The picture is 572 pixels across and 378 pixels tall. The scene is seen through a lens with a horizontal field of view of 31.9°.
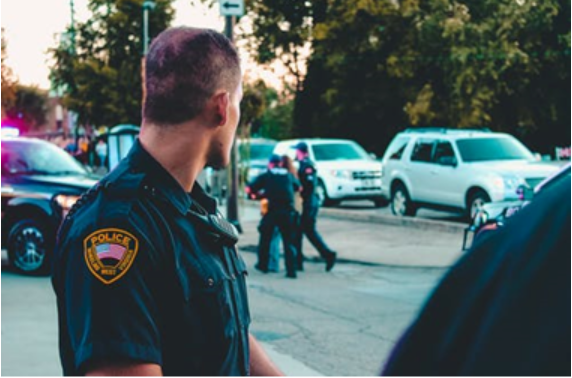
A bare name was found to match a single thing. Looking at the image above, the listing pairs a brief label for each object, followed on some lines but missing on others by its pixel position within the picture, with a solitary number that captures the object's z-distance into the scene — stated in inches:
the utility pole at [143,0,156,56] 1339.8
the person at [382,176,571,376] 32.1
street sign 600.3
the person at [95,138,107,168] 1285.7
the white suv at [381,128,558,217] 669.3
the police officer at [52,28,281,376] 75.3
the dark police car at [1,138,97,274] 462.9
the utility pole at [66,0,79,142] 1516.7
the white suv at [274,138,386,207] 931.3
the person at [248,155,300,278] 482.0
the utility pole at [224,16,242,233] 669.3
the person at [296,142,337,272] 511.5
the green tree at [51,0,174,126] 1489.9
